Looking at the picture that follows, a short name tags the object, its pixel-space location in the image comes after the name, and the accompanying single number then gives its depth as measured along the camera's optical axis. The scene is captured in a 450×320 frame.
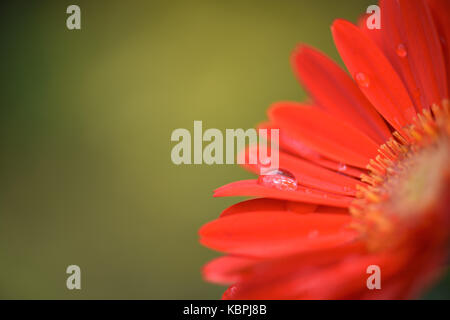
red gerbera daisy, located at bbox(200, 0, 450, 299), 0.24
